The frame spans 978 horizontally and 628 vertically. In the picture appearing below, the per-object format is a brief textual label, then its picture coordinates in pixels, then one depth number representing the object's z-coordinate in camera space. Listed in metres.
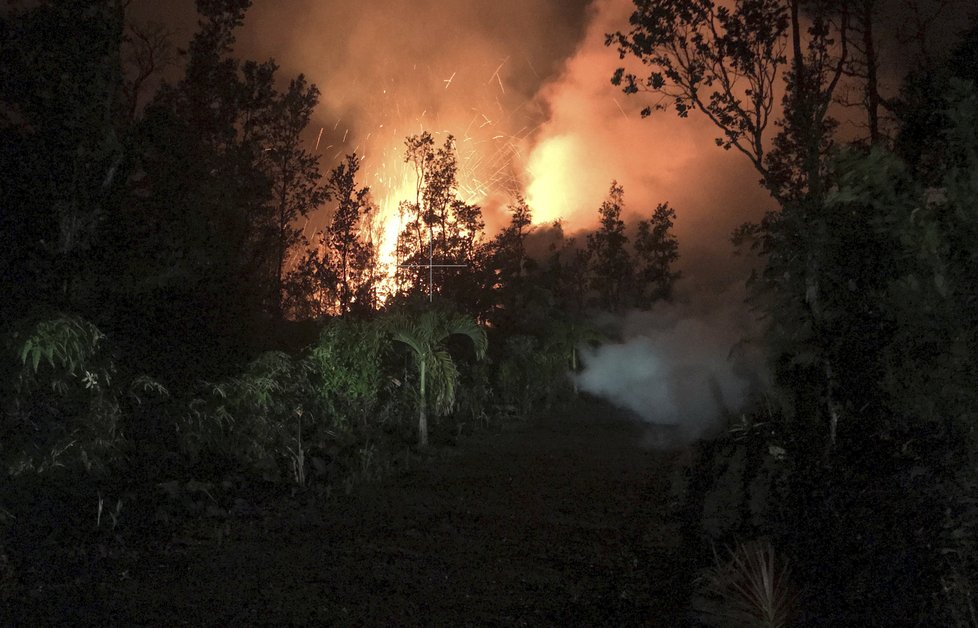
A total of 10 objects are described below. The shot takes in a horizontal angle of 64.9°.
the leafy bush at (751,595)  5.23
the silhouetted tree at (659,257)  43.81
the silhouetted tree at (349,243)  30.80
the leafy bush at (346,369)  13.52
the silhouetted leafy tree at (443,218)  32.69
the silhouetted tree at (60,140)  8.48
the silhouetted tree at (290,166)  28.73
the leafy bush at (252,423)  10.49
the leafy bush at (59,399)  7.43
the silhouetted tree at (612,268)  46.22
